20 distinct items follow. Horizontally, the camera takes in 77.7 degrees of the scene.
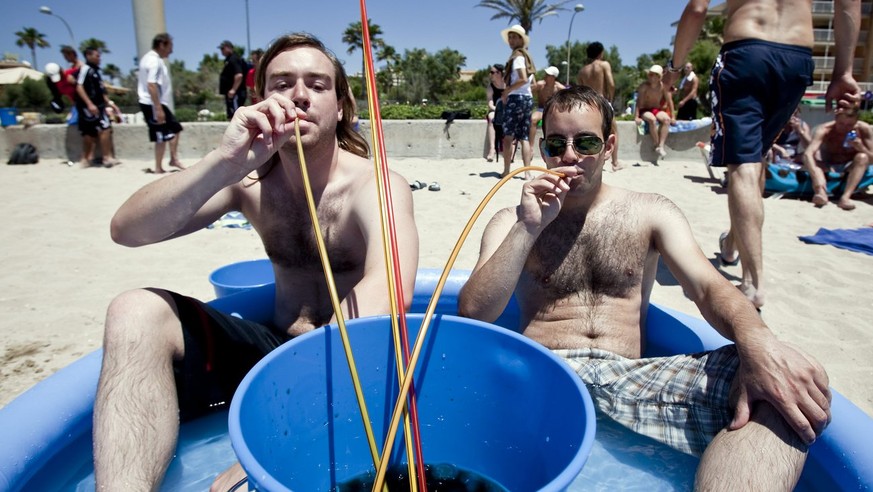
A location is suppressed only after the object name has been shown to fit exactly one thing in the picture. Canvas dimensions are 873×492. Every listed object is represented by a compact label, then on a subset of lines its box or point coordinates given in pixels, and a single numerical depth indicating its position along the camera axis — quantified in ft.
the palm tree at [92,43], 159.41
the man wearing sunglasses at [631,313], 4.33
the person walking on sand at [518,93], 21.22
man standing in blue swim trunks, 8.89
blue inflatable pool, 4.69
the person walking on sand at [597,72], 22.84
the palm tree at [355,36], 161.17
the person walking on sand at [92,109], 24.09
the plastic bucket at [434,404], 4.06
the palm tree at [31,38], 184.96
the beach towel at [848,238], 13.38
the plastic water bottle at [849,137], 19.30
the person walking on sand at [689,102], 30.76
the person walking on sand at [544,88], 24.58
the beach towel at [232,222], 15.29
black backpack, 26.20
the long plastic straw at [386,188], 4.23
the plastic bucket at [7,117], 34.89
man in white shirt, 22.22
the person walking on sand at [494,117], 26.53
